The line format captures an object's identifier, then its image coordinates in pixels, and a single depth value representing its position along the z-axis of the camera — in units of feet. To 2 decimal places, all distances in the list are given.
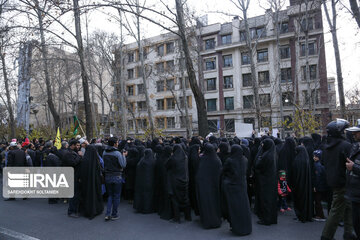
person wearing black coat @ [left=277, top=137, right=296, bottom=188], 20.84
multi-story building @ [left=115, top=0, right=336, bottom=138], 105.70
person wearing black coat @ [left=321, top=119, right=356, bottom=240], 13.70
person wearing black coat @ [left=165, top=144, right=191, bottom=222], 19.76
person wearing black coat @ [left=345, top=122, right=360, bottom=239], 12.08
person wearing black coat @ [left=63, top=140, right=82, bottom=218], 22.15
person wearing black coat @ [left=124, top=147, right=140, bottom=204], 25.64
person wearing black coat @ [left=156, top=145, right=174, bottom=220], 20.97
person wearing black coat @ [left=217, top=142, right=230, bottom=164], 19.67
